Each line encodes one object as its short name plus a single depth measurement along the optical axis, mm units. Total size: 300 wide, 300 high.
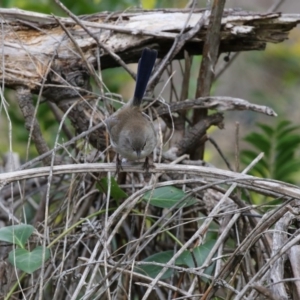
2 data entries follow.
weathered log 5008
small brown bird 4809
